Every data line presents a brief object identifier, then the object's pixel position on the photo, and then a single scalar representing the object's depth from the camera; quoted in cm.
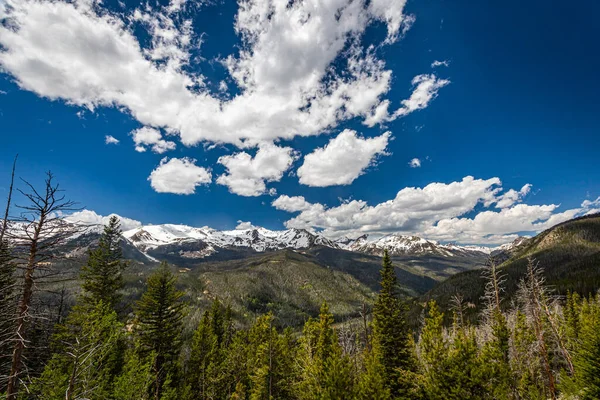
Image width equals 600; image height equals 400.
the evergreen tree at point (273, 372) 2856
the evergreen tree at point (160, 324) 2330
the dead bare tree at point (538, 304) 1823
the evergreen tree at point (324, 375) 1856
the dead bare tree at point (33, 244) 870
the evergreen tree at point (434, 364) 1636
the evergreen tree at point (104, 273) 2494
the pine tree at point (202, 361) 2892
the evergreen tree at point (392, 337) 2755
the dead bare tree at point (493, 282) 2436
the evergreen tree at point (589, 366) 1900
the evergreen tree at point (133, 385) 1529
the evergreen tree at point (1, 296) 1919
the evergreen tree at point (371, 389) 1791
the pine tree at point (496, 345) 1537
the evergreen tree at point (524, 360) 2905
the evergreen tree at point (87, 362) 1490
